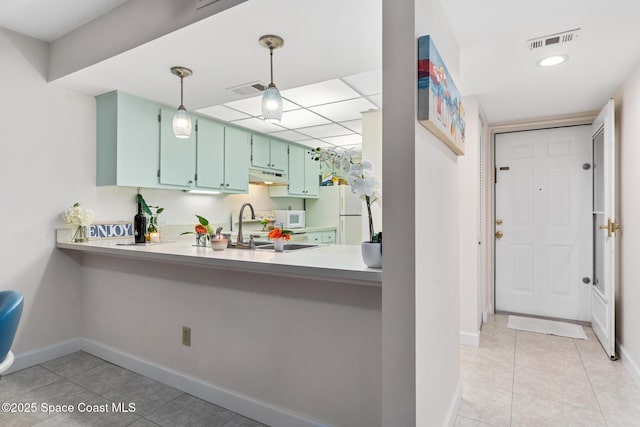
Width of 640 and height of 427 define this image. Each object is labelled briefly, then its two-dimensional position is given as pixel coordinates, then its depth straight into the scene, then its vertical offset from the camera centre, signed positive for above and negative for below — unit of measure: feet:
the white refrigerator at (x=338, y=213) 18.90 +0.07
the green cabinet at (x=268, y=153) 15.29 +2.79
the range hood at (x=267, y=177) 15.18 +1.67
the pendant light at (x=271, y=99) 6.90 +2.25
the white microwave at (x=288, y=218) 17.44 -0.19
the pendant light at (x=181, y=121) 8.21 +2.16
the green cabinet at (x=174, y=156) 11.01 +1.90
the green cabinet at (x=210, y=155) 12.60 +2.18
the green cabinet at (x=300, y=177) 17.84 +1.98
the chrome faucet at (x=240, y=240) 8.60 -0.63
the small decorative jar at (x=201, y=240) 8.77 -0.63
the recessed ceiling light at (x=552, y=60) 7.95 +3.51
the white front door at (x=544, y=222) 12.65 -0.31
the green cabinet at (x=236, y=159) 13.82 +2.22
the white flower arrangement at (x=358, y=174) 5.18 +0.59
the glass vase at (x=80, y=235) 9.43 -0.55
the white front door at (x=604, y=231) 9.34 -0.48
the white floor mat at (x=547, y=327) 11.41 -3.83
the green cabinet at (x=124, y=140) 9.75 +2.12
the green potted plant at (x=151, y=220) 9.92 -0.19
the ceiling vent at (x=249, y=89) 9.38 +3.42
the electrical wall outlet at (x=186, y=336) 7.66 -2.64
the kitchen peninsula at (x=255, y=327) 5.59 -2.18
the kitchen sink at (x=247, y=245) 8.56 -0.82
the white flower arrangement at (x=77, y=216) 9.26 -0.04
